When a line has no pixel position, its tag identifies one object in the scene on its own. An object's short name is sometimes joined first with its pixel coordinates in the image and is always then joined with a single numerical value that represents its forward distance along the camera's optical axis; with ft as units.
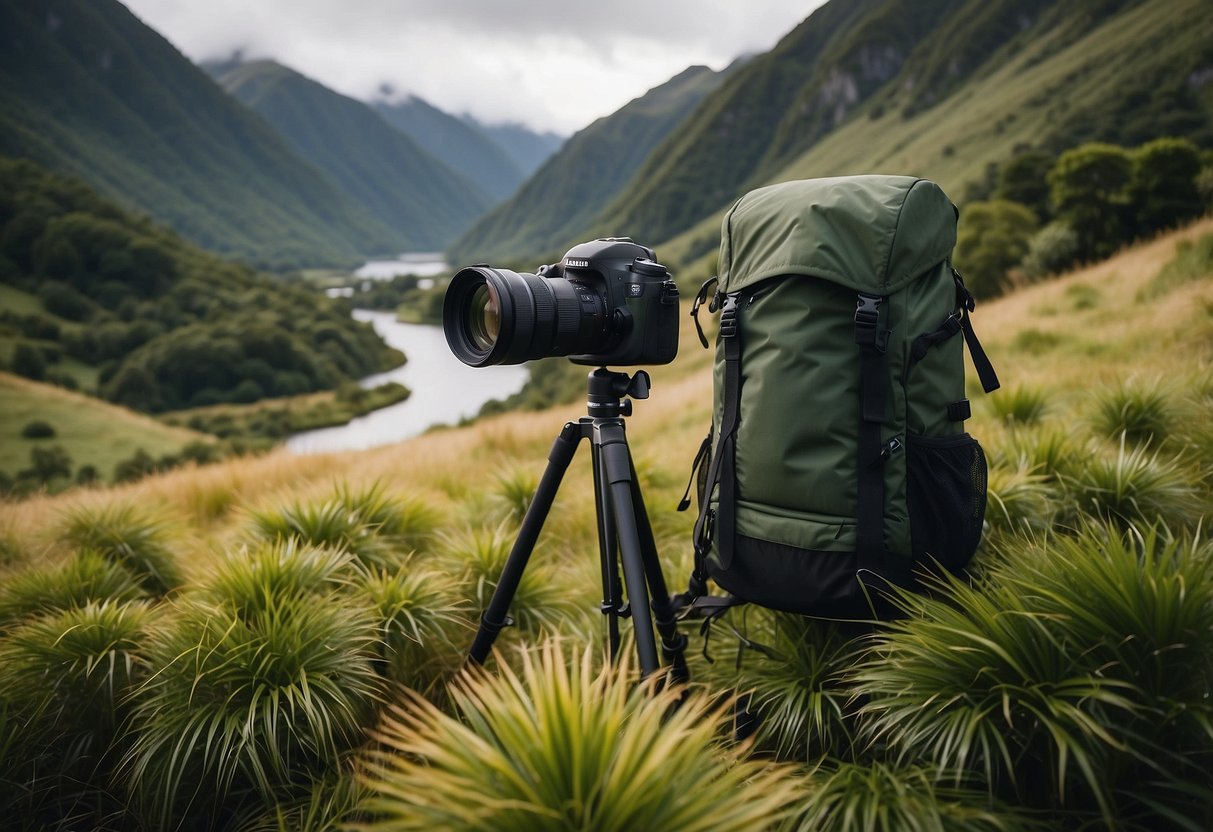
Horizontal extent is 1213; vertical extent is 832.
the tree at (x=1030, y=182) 89.81
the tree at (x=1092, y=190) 61.21
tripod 6.57
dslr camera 6.45
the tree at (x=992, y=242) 71.36
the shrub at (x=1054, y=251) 57.36
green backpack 6.03
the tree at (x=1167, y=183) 55.21
